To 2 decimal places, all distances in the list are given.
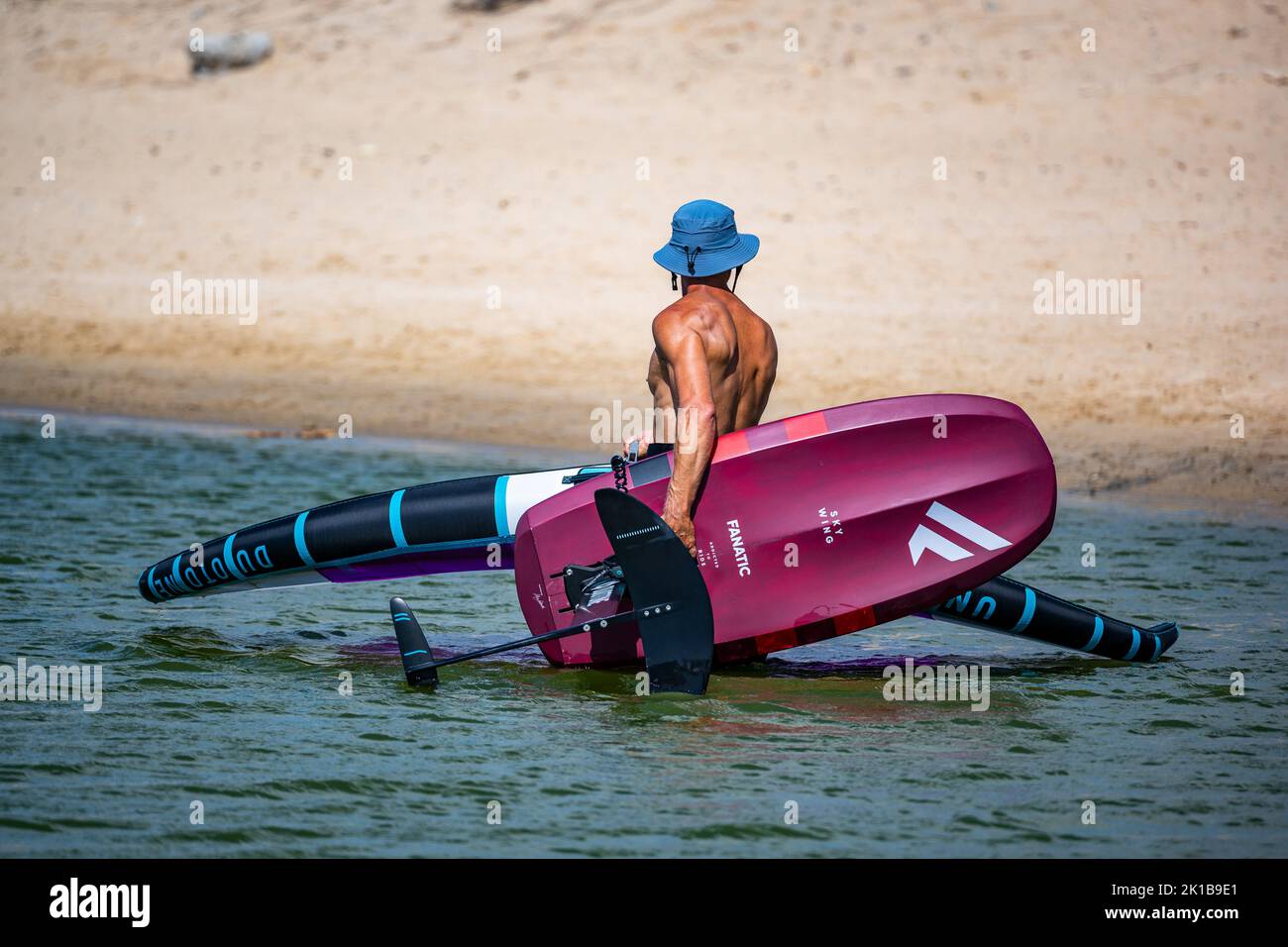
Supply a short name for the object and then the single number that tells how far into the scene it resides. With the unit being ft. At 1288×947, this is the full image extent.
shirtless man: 37.68
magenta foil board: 39.40
